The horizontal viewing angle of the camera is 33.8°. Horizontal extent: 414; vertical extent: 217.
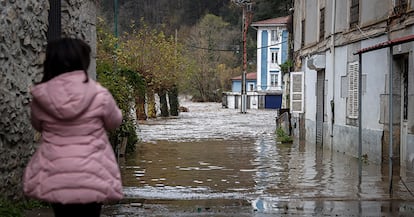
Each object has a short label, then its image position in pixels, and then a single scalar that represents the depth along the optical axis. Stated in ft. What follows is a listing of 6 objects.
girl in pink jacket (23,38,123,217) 12.82
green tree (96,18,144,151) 45.37
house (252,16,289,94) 223.51
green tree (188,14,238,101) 238.68
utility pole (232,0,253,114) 174.53
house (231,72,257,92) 252.62
